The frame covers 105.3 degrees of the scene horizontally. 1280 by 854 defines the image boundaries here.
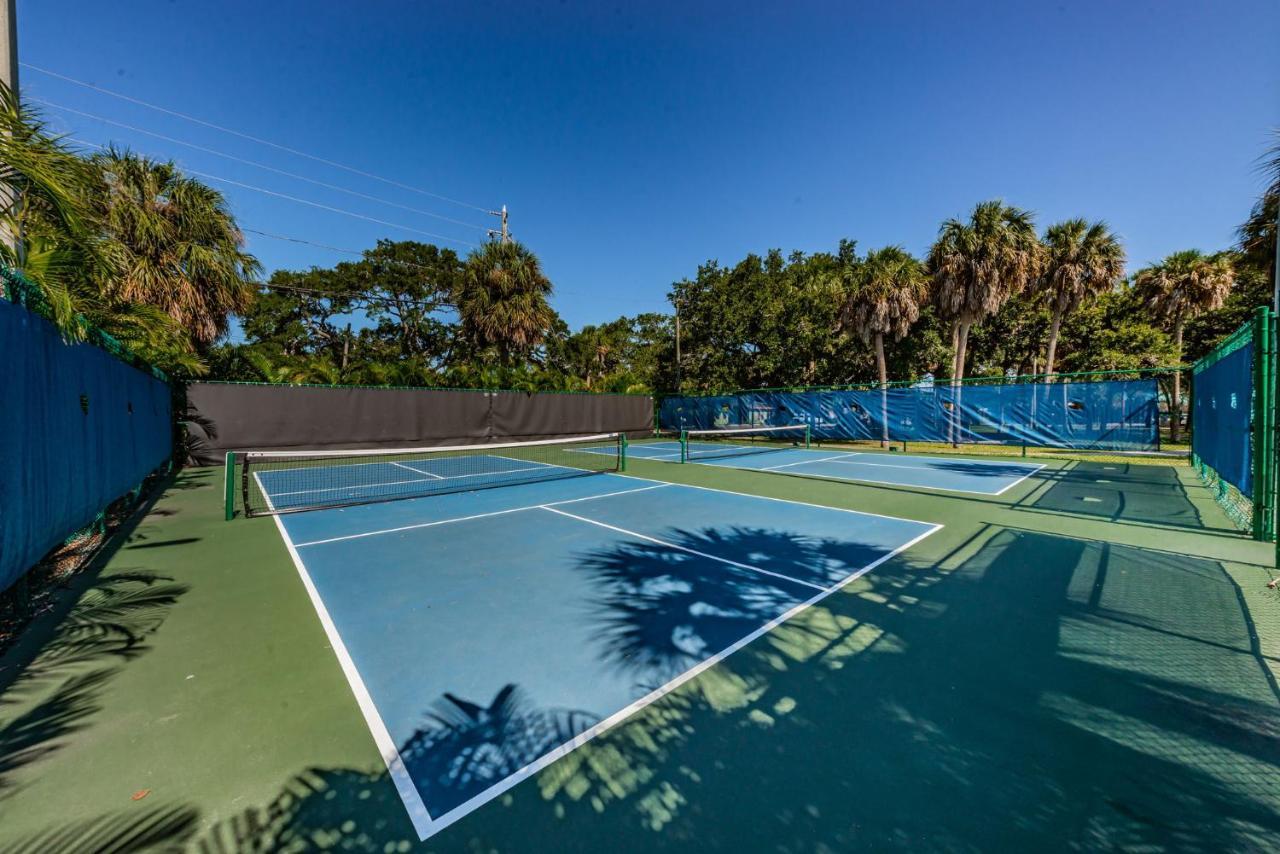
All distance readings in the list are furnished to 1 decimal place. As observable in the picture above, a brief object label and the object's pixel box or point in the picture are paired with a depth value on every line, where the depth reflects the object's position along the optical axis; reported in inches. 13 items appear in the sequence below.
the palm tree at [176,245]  476.4
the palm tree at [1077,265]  872.9
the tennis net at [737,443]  723.2
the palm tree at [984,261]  770.2
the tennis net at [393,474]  378.9
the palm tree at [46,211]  132.5
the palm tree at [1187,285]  938.1
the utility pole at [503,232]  999.6
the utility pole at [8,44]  221.5
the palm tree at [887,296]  853.2
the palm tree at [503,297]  896.9
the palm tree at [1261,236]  473.7
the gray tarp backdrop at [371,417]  602.2
